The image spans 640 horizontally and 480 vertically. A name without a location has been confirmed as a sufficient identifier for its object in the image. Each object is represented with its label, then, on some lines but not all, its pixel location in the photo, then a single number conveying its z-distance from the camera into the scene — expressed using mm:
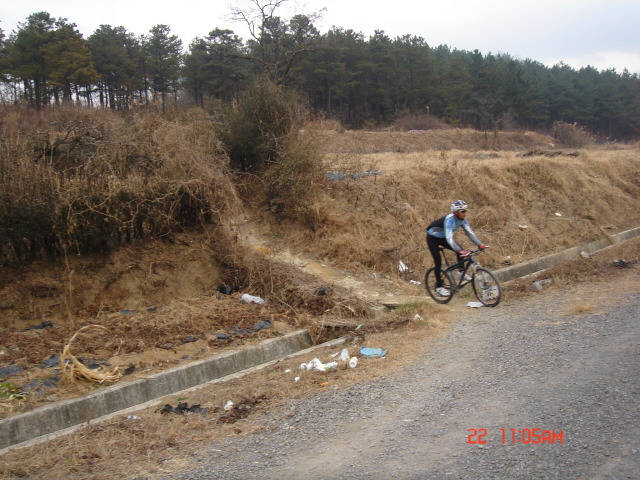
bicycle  10055
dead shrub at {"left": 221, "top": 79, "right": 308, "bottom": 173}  15602
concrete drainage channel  5492
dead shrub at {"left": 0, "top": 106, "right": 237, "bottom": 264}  8406
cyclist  9891
